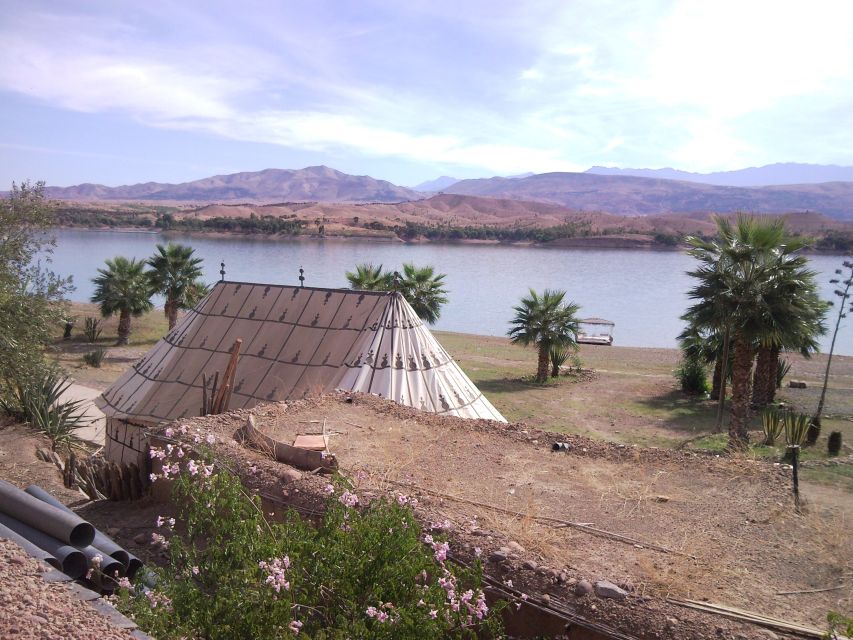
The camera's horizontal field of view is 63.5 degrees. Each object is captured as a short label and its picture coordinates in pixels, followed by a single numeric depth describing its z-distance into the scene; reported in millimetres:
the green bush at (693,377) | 23516
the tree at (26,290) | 12859
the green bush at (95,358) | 25625
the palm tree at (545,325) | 26328
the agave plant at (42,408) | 12672
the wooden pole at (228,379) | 10063
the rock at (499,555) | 5398
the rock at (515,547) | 5505
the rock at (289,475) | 6793
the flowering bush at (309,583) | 3928
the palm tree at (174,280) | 32281
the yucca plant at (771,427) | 15906
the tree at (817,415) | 16312
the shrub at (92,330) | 31438
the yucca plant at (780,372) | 23772
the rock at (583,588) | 5020
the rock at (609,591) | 4953
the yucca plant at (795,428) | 15117
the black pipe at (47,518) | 5566
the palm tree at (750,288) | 15594
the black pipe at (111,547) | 5879
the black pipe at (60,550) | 5313
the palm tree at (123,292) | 31141
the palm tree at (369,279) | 24759
